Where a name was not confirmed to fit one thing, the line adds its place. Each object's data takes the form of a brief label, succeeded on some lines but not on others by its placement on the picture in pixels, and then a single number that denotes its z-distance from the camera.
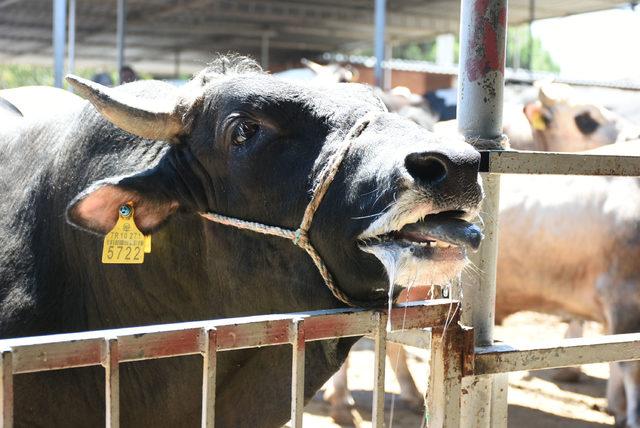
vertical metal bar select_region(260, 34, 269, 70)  17.55
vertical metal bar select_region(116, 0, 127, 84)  11.58
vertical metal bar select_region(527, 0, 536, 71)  13.30
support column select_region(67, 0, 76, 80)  9.98
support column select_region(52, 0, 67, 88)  8.60
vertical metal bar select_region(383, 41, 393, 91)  17.64
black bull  2.62
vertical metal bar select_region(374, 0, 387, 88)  9.43
